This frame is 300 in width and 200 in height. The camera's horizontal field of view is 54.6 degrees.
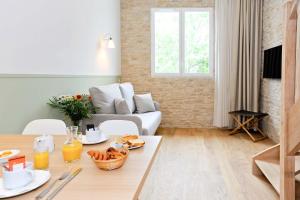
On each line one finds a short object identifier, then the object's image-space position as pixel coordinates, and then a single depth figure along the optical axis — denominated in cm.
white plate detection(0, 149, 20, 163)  140
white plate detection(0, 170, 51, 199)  102
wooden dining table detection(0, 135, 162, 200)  102
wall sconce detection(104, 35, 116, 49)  511
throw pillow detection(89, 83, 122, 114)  406
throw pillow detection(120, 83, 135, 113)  510
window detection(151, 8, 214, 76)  615
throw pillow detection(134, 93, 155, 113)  537
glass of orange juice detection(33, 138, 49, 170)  128
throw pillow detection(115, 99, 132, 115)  409
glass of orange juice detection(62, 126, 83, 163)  137
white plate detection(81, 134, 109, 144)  172
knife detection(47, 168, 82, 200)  101
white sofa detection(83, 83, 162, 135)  381
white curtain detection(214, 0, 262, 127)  564
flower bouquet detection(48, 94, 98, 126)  337
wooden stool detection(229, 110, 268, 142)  511
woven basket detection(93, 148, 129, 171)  124
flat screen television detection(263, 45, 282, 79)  439
